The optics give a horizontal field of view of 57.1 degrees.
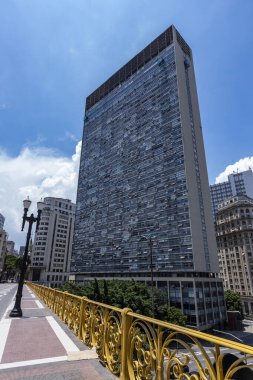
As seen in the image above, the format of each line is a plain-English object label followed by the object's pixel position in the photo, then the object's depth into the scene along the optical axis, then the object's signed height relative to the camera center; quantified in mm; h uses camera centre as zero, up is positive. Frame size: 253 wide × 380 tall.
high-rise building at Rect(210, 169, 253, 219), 135375 +50454
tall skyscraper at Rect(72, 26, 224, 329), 51484 +22903
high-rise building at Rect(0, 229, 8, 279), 84250 +9452
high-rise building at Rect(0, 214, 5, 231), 135100 +29027
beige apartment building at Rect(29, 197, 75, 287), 101125 +12100
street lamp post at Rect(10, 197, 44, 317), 11637 +2794
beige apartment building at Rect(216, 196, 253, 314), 71250 +8968
